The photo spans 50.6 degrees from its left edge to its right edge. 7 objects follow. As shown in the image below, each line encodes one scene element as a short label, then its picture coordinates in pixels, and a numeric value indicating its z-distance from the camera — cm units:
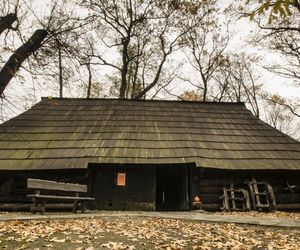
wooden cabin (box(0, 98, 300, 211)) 1237
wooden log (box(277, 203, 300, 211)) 1282
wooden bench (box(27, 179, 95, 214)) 862
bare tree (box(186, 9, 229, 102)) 2683
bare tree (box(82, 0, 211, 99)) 2391
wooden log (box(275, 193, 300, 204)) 1311
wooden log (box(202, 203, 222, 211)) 1266
